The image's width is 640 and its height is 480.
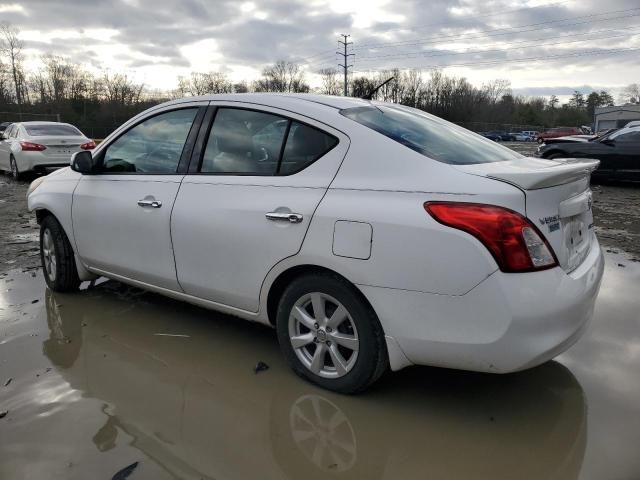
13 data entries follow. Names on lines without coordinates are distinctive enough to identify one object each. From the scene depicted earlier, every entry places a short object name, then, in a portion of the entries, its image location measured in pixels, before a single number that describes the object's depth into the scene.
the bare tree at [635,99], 100.12
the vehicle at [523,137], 68.04
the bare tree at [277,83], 78.75
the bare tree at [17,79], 60.19
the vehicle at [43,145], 12.67
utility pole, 69.06
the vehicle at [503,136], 67.90
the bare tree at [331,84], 84.88
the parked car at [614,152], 12.04
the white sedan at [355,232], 2.36
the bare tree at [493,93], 103.07
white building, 74.88
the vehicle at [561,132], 48.95
